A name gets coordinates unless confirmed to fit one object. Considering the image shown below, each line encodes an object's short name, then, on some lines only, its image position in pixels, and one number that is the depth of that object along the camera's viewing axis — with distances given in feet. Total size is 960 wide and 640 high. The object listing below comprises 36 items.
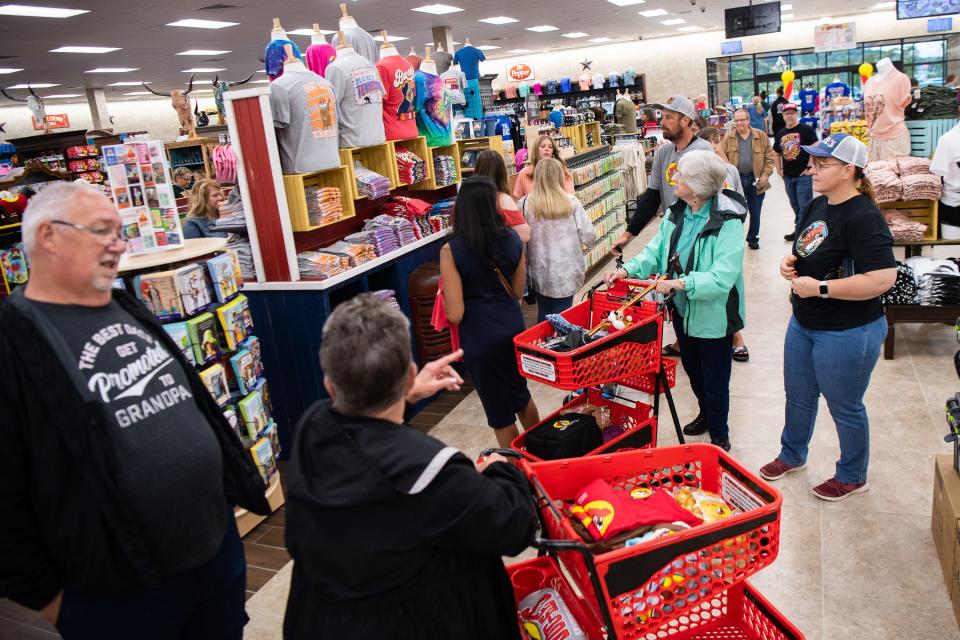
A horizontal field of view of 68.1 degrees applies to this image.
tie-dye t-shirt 18.66
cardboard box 8.80
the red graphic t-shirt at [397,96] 16.97
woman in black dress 10.80
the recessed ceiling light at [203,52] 48.24
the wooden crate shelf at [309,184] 14.21
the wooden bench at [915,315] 16.17
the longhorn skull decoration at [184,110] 33.94
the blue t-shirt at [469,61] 27.45
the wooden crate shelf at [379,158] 17.33
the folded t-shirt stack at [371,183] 16.29
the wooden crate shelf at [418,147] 18.98
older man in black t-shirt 5.35
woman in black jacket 4.82
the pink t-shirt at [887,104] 25.07
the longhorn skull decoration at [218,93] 18.79
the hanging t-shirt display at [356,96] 15.31
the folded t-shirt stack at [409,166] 18.16
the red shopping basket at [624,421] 10.42
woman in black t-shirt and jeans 9.55
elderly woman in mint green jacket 11.00
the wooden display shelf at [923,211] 17.72
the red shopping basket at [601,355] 9.41
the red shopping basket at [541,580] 7.00
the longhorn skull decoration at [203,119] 43.74
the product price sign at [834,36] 55.60
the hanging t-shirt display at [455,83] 24.25
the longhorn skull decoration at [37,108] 49.34
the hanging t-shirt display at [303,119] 13.80
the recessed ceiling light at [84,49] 40.76
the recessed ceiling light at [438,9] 41.10
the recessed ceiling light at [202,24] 37.58
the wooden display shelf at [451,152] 20.43
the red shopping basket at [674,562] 5.85
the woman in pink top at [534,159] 19.67
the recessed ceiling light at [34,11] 28.94
